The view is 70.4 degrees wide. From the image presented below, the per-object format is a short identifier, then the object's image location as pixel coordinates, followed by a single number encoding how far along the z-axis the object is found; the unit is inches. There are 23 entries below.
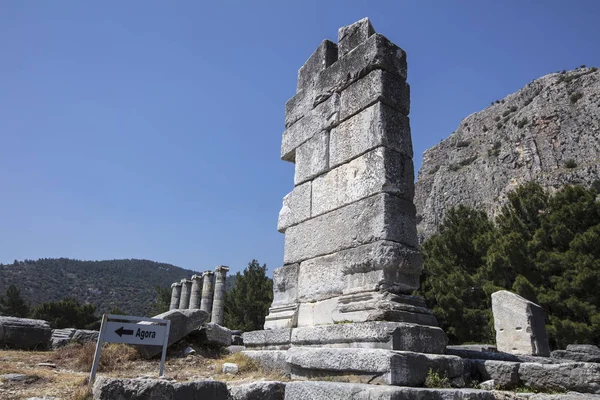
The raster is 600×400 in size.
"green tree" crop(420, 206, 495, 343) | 665.0
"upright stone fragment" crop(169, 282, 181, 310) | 1285.2
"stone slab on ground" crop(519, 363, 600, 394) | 135.9
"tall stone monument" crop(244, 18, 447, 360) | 166.7
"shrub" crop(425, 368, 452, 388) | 135.0
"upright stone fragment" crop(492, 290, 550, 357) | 345.4
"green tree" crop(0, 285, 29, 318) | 1360.7
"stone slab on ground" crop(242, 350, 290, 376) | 183.3
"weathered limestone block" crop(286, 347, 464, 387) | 131.6
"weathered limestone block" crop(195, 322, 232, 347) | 296.2
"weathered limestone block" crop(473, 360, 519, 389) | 146.1
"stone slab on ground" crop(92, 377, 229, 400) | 110.7
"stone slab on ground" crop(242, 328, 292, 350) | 197.5
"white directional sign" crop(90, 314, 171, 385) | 165.9
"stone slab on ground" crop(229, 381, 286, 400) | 135.9
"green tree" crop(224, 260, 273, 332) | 1070.4
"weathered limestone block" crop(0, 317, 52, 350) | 319.6
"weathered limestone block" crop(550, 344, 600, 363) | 336.5
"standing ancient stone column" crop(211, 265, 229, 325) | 977.5
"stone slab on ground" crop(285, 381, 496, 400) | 115.1
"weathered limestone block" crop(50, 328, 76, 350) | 336.0
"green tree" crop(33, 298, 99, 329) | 1269.7
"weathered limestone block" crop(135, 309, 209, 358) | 259.7
